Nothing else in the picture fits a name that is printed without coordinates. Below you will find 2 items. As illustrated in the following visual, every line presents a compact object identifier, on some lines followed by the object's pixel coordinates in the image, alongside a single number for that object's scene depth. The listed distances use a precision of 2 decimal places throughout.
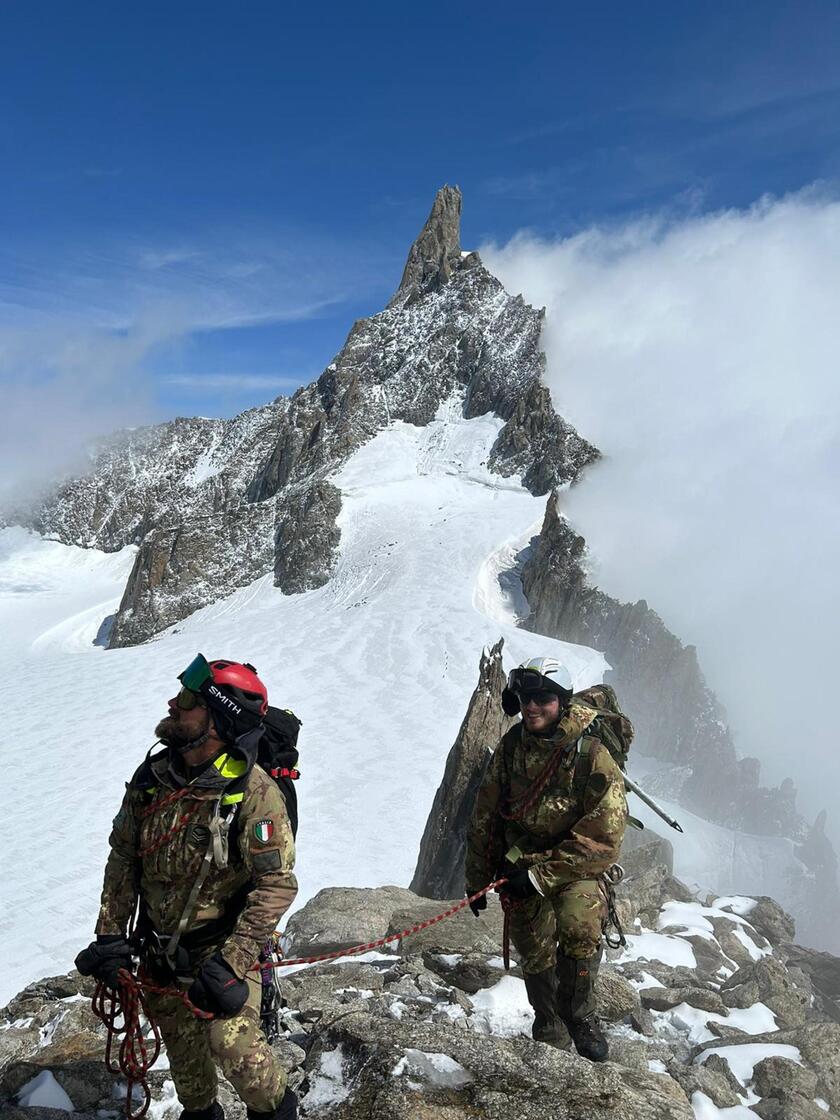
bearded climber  4.23
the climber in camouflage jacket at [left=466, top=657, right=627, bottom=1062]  5.62
